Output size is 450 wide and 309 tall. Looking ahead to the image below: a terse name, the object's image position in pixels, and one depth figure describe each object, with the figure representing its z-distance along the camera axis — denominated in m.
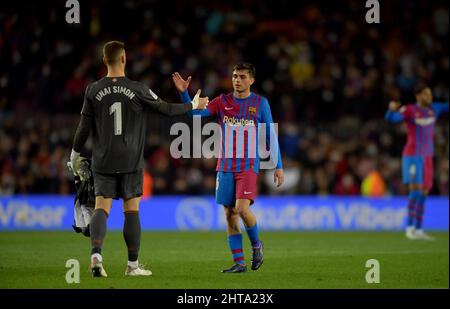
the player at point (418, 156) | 30.80
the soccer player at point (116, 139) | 17.78
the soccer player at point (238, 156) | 19.59
